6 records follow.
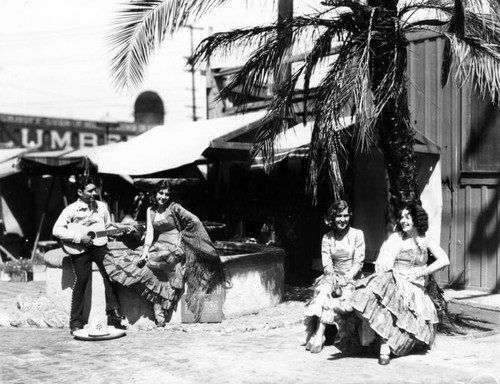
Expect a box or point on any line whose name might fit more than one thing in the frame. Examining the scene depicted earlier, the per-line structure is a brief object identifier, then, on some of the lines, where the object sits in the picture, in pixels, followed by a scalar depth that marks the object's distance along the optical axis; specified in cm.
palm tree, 720
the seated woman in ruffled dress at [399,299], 593
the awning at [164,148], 1163
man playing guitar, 764
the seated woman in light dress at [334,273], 634
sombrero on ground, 724
